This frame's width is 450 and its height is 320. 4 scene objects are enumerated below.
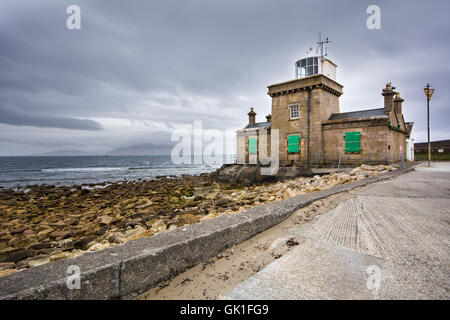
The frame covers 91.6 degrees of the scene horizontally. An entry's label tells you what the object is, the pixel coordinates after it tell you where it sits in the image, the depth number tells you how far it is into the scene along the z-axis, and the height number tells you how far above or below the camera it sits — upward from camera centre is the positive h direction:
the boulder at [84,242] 5.36 -2.06
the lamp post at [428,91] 15.92 +4.73
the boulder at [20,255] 4.73 -2.10
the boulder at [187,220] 4.13 -1.17
